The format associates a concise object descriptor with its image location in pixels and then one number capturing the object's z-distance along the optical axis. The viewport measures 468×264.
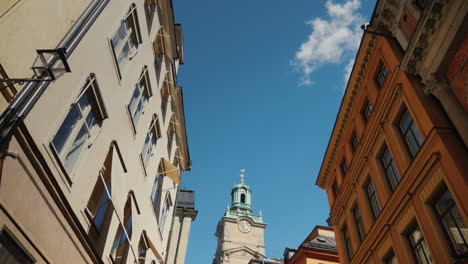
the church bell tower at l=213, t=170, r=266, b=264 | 75.31
